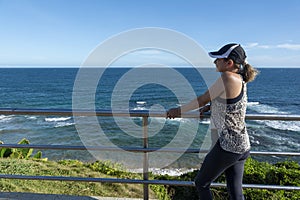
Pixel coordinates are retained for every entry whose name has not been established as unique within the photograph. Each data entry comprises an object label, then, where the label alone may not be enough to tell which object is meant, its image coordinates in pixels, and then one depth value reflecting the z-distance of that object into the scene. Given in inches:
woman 65.5
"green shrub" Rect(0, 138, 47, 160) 374.8
